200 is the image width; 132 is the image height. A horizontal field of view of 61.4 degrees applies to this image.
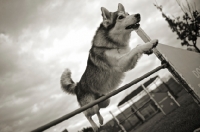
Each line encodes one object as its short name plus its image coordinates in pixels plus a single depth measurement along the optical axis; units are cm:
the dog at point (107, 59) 317
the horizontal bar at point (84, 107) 137
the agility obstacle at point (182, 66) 259
